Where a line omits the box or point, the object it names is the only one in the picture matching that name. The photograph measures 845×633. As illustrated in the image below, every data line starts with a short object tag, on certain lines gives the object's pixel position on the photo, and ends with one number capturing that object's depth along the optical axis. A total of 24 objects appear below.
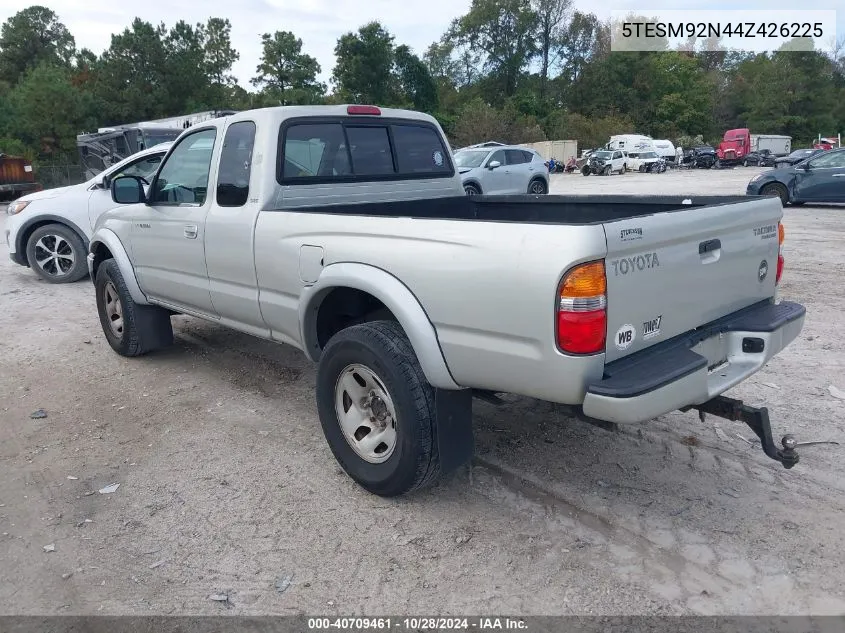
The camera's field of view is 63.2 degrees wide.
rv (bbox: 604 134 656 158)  44.47
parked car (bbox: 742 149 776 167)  46.33
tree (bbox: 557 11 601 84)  81.31
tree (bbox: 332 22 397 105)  56.91
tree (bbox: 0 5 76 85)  60.44
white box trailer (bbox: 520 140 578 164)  54.91
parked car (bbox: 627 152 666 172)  43.44
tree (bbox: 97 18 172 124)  44.66
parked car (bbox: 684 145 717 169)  47.34
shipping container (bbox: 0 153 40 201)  23.48
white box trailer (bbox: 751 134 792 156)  53.25
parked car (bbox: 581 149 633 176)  42.25
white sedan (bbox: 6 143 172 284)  9.48
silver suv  17.91
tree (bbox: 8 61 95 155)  39.47
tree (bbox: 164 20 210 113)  48.28
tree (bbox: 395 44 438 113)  60.12
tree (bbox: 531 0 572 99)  81.25
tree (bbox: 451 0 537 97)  80.44
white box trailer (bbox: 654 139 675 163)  48.47
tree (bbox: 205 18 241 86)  60.53
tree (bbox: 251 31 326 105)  59.88
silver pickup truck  2.69
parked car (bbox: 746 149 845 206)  15.93
